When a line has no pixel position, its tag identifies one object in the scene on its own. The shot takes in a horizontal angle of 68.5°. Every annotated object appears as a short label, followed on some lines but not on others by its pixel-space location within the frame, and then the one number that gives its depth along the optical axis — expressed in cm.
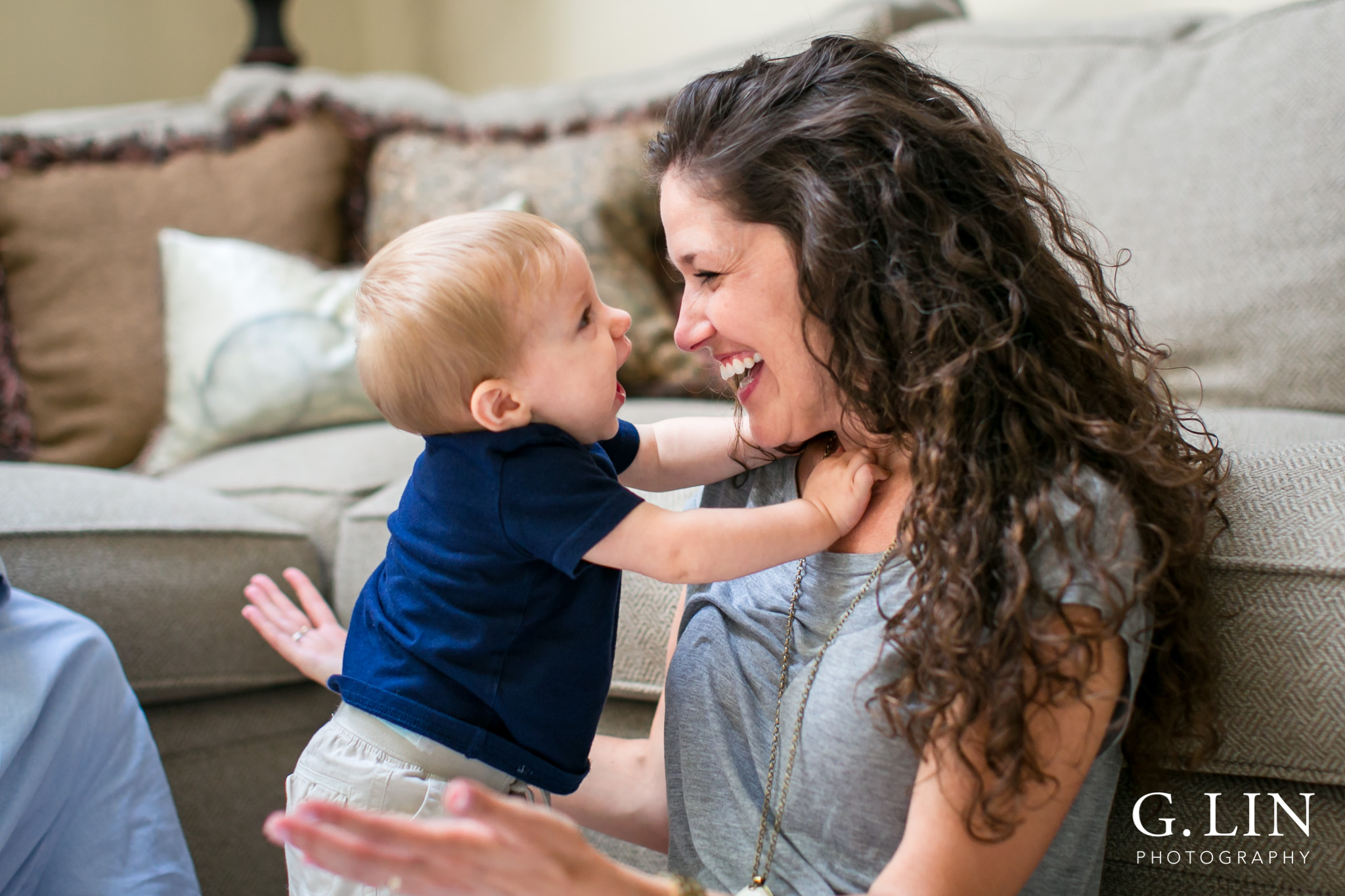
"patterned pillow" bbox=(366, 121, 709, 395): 185
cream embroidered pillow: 178
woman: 66
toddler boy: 78
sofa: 81
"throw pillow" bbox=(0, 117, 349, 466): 186
